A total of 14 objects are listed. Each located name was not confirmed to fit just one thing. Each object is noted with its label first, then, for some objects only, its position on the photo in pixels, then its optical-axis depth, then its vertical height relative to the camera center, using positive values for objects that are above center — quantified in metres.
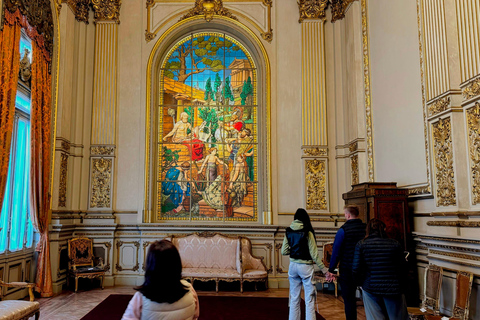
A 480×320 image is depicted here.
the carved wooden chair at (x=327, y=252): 8.10 -1.00
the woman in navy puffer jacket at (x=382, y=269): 3.74 -0.63
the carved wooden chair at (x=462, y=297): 4.23 -1.02
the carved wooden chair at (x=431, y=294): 4.59 -1.12
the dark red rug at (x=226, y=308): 6.04 -1.69
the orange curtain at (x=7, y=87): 5.95 +1.79
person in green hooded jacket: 4.73 -0.70
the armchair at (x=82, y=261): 7.80 -1.13
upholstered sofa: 8.21 -1.02
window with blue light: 6.78 +0.39
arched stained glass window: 9.20 +1.68
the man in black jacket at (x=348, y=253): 4.71 -0.59
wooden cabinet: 5.91 -0.07
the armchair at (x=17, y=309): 4.39 -1.17
